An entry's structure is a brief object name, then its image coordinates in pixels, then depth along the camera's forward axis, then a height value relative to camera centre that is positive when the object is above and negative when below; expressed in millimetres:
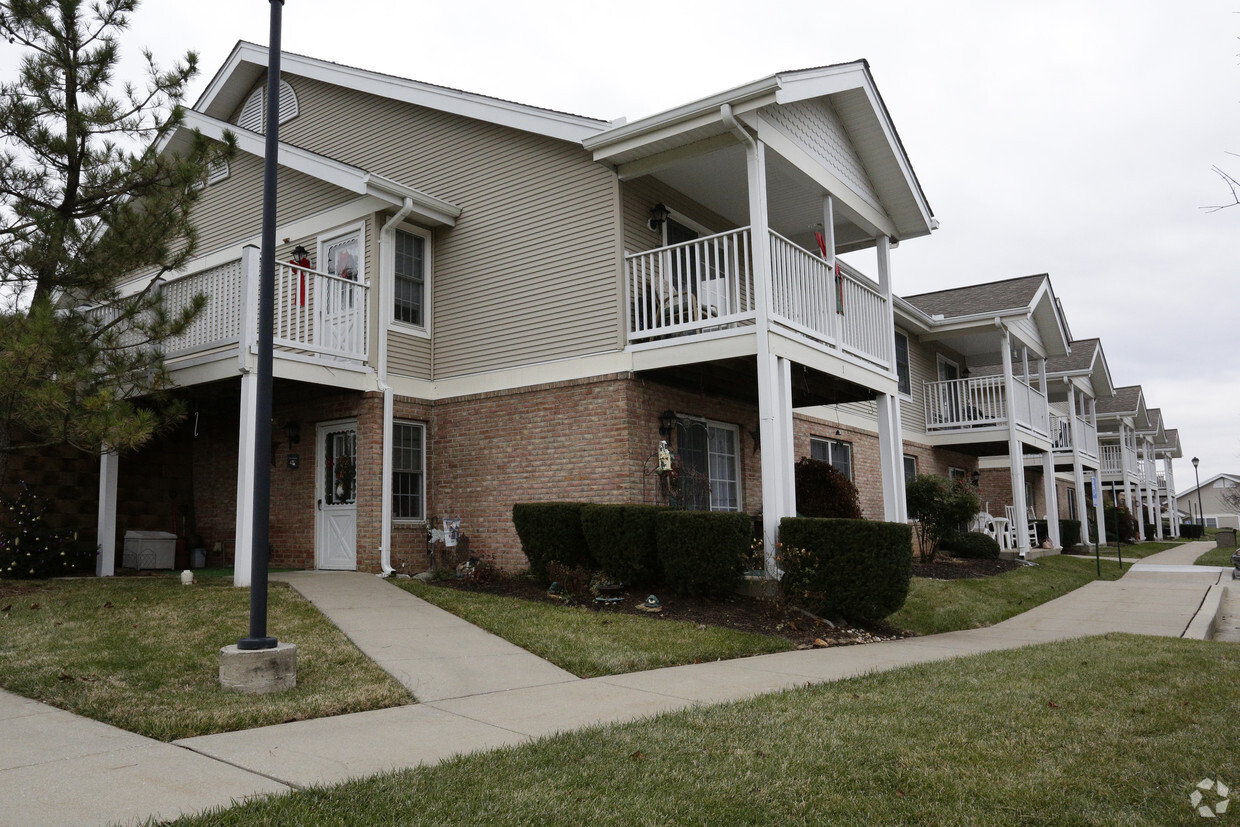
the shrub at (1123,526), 32938 -1021
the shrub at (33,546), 11422 -328
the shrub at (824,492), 12820 +172
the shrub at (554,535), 10430 -284
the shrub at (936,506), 15867 -68
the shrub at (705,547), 9305 -413
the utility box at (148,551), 13594 -482
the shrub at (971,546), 17422 -873
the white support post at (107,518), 12391 +28
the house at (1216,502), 74500 -511
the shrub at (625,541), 9812 -351
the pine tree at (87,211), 9516 +3421
